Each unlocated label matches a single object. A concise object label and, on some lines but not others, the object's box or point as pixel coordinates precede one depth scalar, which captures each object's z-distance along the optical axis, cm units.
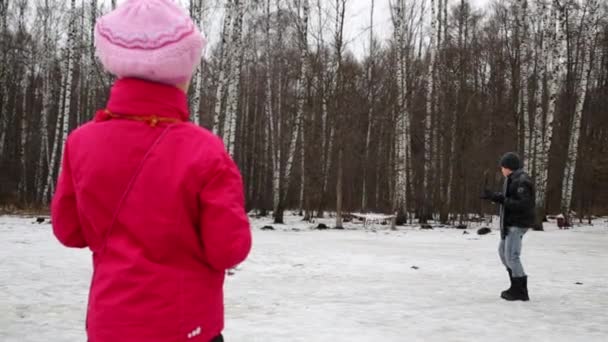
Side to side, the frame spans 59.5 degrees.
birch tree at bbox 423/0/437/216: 2200
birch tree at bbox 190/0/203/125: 1858
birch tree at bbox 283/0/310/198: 2084
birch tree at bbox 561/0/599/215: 2199
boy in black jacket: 643
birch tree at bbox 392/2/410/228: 1978
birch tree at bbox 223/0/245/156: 1484
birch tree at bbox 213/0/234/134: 1604
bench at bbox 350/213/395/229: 2088
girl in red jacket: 166
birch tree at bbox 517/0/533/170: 2002
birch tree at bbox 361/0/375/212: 2812
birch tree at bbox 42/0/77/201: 2174
